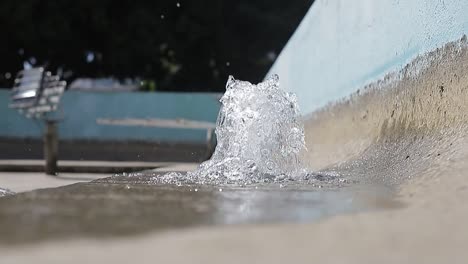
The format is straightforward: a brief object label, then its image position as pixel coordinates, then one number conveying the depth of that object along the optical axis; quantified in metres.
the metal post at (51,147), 6.90
